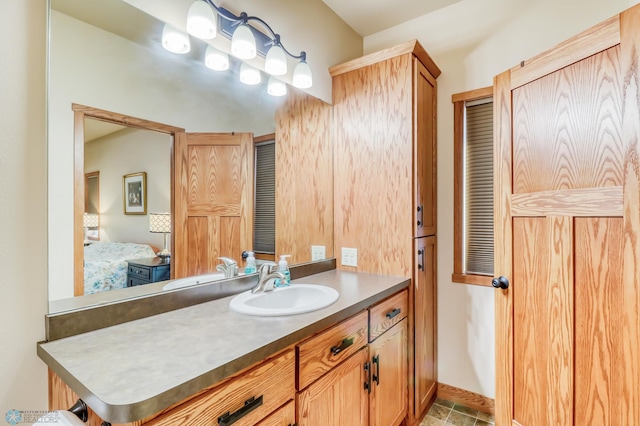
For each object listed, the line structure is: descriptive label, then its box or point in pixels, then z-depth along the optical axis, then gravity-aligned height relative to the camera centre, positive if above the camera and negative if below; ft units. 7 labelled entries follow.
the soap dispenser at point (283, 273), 5.17 -1.01
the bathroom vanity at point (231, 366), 2.32 -1.32
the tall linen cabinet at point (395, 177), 6.09 +0.74
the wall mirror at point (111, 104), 3.28 +1.40
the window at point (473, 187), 6.82 +0.55
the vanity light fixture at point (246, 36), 4.20 +2.72
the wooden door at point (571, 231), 3.86 -0.28
